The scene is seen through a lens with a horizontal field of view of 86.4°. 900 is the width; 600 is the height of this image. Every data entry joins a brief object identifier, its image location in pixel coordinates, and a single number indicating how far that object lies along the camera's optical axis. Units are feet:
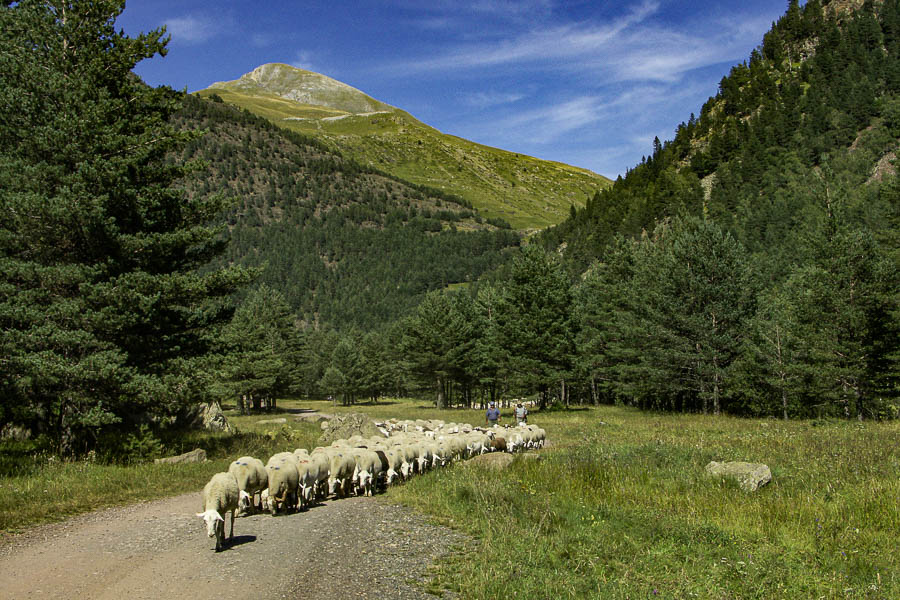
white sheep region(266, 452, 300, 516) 33.13
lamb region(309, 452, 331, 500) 37.60
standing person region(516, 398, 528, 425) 84.38
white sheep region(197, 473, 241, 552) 24.58
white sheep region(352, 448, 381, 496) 40.55
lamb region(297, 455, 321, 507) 35.27
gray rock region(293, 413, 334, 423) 138.61
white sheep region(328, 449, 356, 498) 39.11
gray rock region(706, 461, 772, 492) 34.19
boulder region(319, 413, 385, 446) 69.05
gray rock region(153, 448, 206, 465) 48.05
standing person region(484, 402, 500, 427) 91.15
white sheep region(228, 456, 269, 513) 31.01
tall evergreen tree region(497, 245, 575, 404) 127.13
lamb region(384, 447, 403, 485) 43.37
